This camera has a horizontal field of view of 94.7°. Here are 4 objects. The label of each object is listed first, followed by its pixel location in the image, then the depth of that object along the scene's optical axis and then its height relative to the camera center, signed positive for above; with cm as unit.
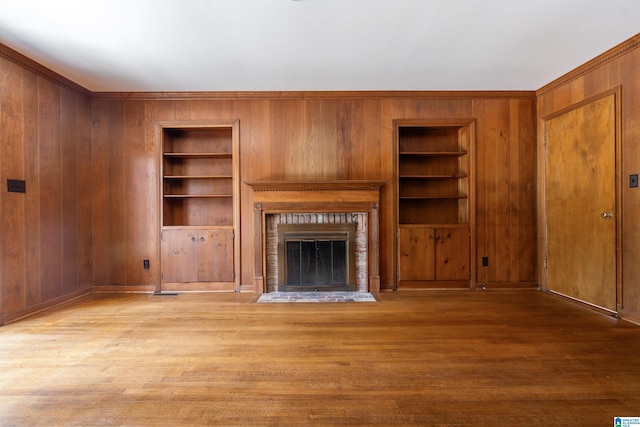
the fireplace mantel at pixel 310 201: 351 +14
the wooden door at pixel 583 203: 279 +8
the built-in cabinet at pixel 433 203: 365 +11
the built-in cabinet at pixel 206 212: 365 -1
